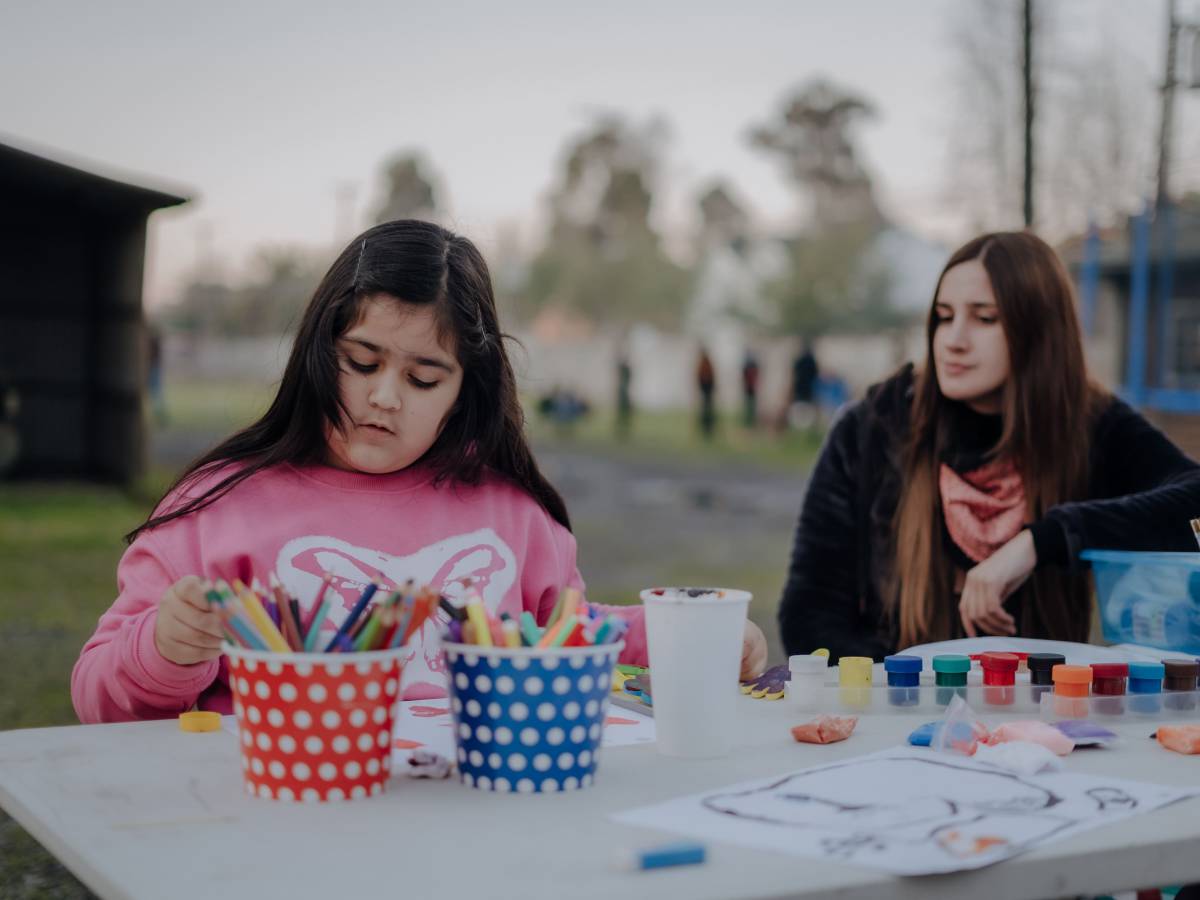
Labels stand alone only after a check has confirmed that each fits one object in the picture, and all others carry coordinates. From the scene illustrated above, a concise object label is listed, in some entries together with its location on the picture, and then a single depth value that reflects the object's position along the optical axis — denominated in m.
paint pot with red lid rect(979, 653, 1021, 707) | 1.68
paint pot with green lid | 1.69
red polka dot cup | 1.20
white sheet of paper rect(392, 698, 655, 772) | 1.41
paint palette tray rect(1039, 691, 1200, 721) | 1.63
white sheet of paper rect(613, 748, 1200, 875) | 1.05
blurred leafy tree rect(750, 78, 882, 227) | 45.84
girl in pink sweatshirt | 1.88
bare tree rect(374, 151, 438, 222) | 63.75
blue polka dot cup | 1.22
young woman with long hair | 2.74
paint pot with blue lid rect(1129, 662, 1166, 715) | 1.64
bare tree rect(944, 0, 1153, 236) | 13.07
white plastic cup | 1.33
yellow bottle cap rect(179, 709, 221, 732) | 1.53
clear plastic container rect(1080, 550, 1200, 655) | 2.01
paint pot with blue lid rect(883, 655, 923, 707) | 1.64
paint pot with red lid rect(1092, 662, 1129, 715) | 1.63
